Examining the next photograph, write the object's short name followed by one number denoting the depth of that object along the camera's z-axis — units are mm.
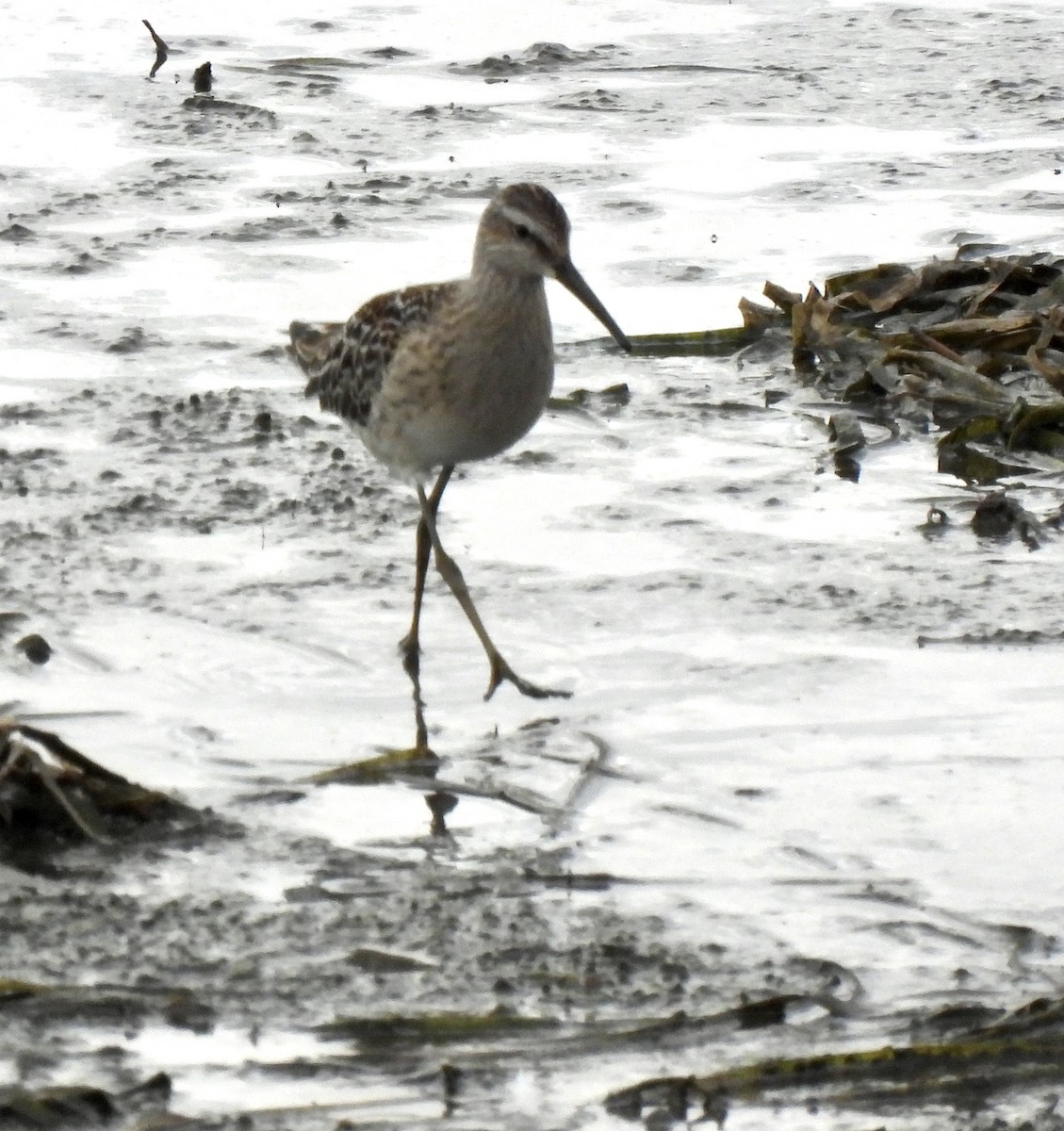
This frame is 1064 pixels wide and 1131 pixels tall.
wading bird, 13156
